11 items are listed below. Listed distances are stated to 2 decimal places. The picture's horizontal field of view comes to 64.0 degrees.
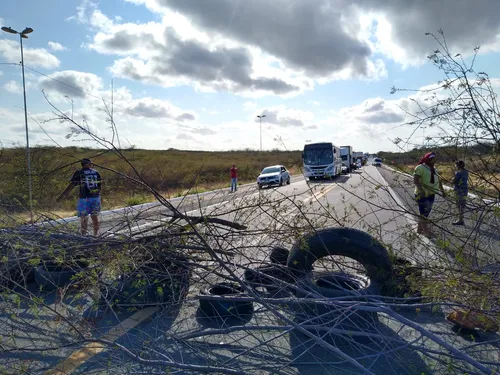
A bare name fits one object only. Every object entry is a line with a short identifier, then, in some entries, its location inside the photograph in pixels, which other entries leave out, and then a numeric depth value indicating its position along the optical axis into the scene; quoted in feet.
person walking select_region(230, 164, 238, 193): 67.51
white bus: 94.68
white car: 84.72
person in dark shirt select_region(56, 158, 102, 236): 20.89
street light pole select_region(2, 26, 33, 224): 30.74
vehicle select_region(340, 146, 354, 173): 144.57
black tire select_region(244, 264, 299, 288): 12.92
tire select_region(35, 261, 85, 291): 15.43
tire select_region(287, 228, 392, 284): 13.20
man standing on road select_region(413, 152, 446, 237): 13.79
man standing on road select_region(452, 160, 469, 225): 12.65
